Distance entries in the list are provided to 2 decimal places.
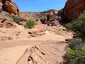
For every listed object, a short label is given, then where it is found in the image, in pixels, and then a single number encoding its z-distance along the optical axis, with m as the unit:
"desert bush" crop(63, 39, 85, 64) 2.52
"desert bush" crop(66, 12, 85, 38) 5.17
